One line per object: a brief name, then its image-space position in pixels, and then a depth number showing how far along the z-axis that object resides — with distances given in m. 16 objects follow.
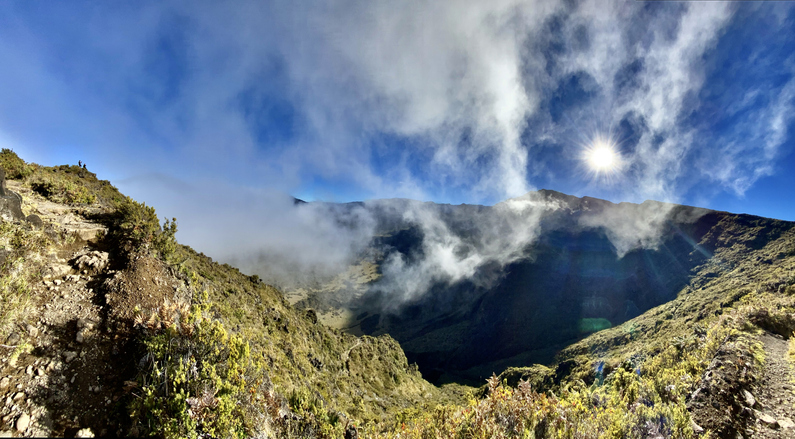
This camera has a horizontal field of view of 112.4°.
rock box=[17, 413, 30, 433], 3.99
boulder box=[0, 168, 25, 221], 7.39
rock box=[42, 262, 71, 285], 6.61
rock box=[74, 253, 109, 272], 7.34
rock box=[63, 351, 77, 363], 5.21
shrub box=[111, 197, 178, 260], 8.82
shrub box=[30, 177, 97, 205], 11.10
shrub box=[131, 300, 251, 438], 4.77
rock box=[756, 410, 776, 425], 8.15
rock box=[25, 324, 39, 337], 5.35
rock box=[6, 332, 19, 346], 5.00
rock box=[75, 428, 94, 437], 4.30
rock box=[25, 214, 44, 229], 7.66
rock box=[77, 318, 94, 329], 5.89
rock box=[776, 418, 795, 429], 7.93
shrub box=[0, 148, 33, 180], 11.79
